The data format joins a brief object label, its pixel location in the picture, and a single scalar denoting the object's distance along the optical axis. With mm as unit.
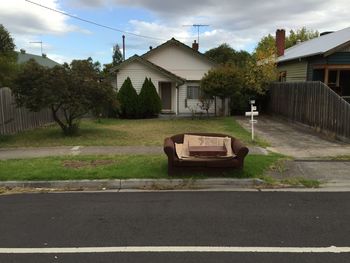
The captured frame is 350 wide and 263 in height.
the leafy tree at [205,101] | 26109
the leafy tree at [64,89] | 15188
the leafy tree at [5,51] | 18522
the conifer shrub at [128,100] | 26844
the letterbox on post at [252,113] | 13816
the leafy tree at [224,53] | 64969
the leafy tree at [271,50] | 29431
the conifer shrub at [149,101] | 27047
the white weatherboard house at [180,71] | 29859
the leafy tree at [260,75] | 27453
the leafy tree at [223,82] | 24016
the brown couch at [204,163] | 9000
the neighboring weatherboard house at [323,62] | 21016
